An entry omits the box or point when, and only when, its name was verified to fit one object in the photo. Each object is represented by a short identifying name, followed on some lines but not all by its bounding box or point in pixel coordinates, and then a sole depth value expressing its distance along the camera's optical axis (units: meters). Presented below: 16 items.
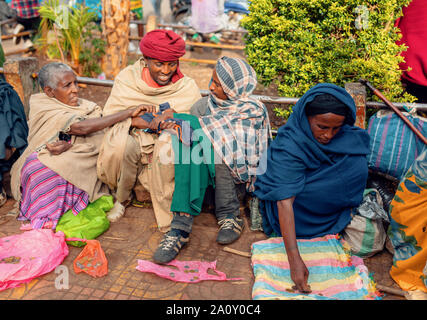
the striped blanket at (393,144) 3.48
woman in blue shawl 2.98
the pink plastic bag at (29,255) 2.95
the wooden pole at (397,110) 3.41
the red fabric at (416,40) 4.37
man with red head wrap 3.59
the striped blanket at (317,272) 2.83
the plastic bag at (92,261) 3.07
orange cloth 2.94
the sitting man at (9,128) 3.80
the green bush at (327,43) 4.15
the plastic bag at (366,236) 3.28
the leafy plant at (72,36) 7.84
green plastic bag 3.45
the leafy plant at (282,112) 4.47
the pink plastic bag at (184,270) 3.03
